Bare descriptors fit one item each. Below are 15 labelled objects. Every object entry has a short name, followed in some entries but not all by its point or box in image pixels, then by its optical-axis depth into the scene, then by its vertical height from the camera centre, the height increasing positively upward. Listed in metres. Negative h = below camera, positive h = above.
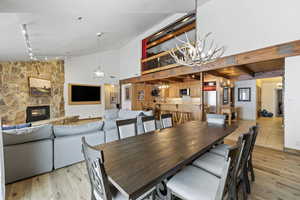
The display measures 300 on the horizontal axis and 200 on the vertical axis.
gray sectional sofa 2.04 -0.84
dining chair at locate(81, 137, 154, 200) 0.90 -0.59
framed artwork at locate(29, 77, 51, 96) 5.89 +0.55
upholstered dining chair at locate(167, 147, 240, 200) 1.00 -0.82
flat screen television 7.30 +0.24
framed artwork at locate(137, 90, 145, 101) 8.15 +0.16
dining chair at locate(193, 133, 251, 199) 1.22 -0.82
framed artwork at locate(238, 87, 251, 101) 7.76 +0.17
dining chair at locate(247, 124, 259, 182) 2.05 -1.10
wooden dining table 0.97 -0.59
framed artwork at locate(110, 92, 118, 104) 9.87 -0.01
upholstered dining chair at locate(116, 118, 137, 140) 2.18 -0.51
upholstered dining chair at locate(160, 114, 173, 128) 2.83 -0.50
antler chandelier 2.44 +0.76
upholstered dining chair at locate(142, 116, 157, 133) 2.55 -0.51
